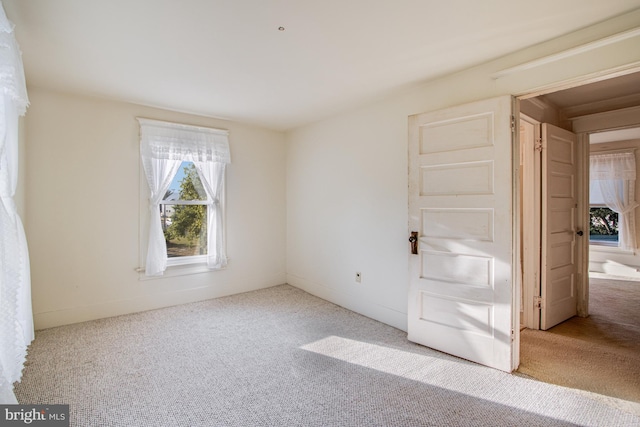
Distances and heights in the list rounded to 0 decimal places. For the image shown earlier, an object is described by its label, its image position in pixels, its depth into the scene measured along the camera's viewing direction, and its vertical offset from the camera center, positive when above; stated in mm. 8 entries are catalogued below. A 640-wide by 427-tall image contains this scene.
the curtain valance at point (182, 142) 3744 +884
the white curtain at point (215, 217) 4258 -75
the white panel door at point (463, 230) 2398 -164
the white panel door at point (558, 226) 3281 -180
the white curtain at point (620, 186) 5781 +443
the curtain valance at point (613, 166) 5754 +822
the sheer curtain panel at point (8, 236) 1598 -128
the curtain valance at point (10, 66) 1614 +820
